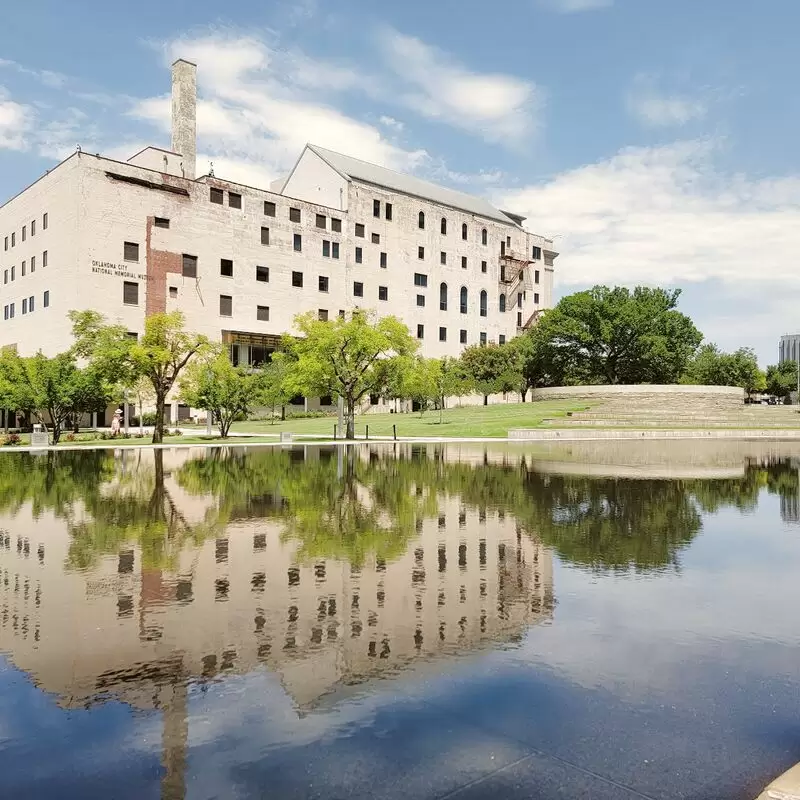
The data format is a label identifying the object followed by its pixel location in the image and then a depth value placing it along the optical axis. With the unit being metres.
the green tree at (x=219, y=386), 43.97
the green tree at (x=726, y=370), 110.75
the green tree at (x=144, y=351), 39.31
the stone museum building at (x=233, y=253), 60.00
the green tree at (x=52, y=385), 39.66
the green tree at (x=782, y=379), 125.19
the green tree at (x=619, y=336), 76.00
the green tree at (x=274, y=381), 57.80
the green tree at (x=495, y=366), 76.69
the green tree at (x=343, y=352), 39.88
